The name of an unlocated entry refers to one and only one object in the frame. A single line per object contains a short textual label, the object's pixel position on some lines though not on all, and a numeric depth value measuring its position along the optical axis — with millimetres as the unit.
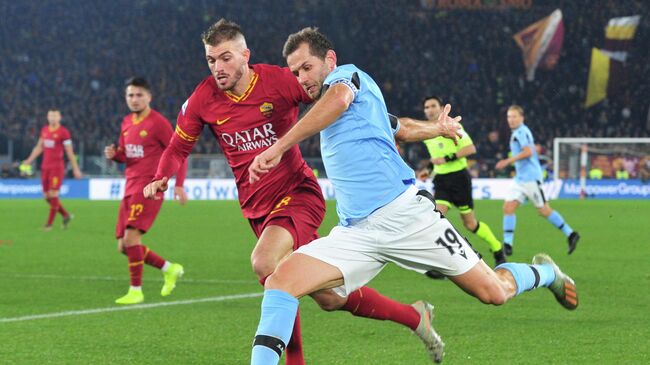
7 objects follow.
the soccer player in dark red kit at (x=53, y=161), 19031
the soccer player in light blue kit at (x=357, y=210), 4609
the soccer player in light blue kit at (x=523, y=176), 14328
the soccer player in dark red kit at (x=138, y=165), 9328
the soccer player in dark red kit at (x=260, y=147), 5641
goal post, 32031
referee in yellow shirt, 12609
